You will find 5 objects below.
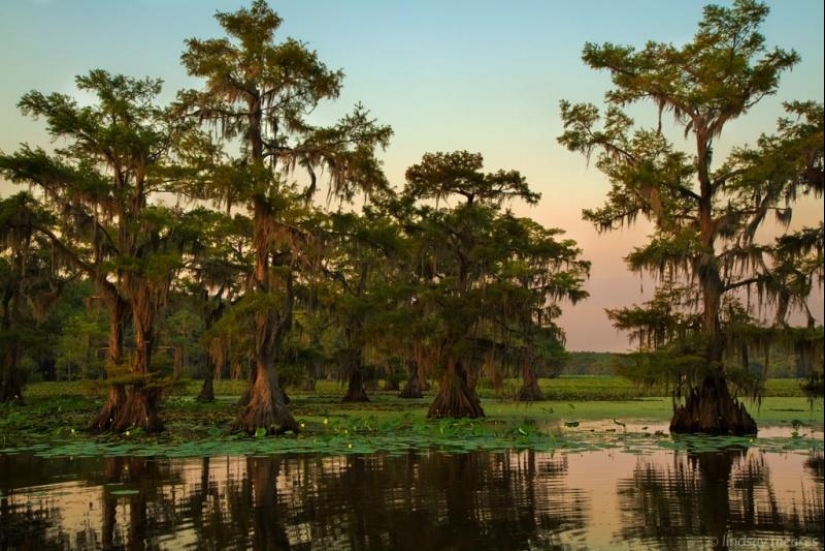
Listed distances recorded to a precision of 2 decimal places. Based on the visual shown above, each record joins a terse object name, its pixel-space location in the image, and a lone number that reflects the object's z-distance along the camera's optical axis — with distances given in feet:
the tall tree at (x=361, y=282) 75.05
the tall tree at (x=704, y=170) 66.03
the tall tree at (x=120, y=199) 73.00
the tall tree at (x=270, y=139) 71.31
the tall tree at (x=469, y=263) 93.45
